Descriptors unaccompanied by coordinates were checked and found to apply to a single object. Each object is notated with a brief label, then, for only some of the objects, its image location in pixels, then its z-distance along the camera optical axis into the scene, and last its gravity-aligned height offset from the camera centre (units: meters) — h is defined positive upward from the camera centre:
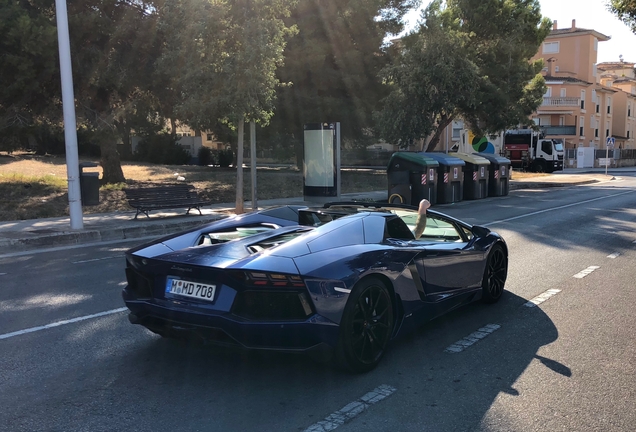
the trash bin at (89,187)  14.94 -0.88
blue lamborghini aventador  4.13 -1.01
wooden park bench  14.35 -1.16
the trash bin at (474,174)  22.19 -0.83
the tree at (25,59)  16.02 +2.72
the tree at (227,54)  14.76 +2.61
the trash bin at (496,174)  23.66 -0.88
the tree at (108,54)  17.89 +3.17
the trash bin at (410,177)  18.81 -0.80
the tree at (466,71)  25.06 +3.79
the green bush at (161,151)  41.78 +0.16
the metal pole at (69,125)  12.27 +0.61
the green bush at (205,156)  40.12 -0.24
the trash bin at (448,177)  20.02 -0.84
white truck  43.56 +0.13
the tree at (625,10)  15.66 +3.93
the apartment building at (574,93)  57.75 +6.22
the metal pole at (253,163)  16.81 -0.31
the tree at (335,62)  26.42 +4.24
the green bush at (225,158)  37.00 -0.32
